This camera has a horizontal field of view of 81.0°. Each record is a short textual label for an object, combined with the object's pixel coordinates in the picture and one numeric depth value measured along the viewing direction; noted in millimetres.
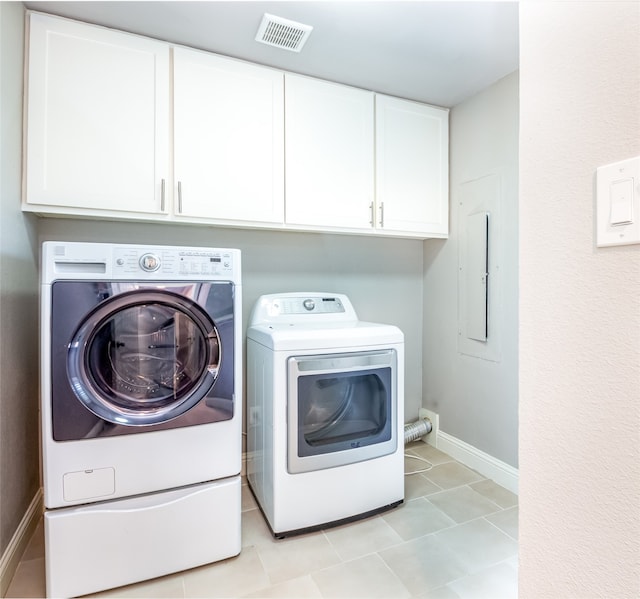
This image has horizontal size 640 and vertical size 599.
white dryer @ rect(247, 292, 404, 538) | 1654
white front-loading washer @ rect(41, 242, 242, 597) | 1333
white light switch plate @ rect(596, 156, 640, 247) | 565
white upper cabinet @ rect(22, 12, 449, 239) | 1629
